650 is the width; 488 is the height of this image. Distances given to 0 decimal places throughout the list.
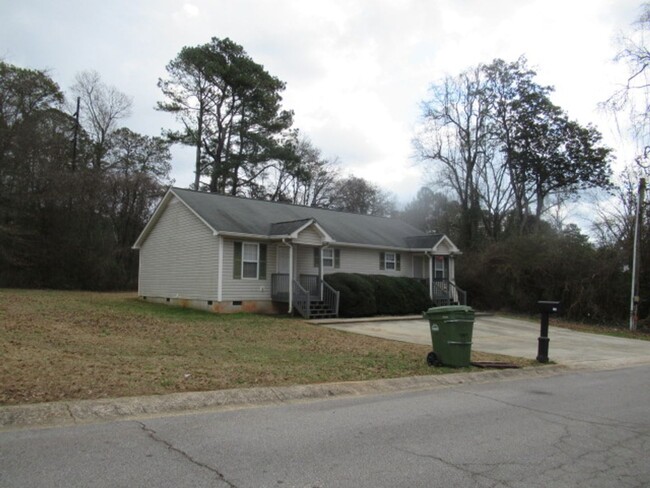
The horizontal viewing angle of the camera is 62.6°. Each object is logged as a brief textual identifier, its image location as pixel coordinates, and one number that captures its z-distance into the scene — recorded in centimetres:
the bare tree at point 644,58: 1770
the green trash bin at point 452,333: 1020
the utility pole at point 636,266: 2217
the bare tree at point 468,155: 3862
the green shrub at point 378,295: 2156
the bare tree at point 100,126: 4131
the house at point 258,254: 2072
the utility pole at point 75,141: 3769
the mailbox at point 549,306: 1141
